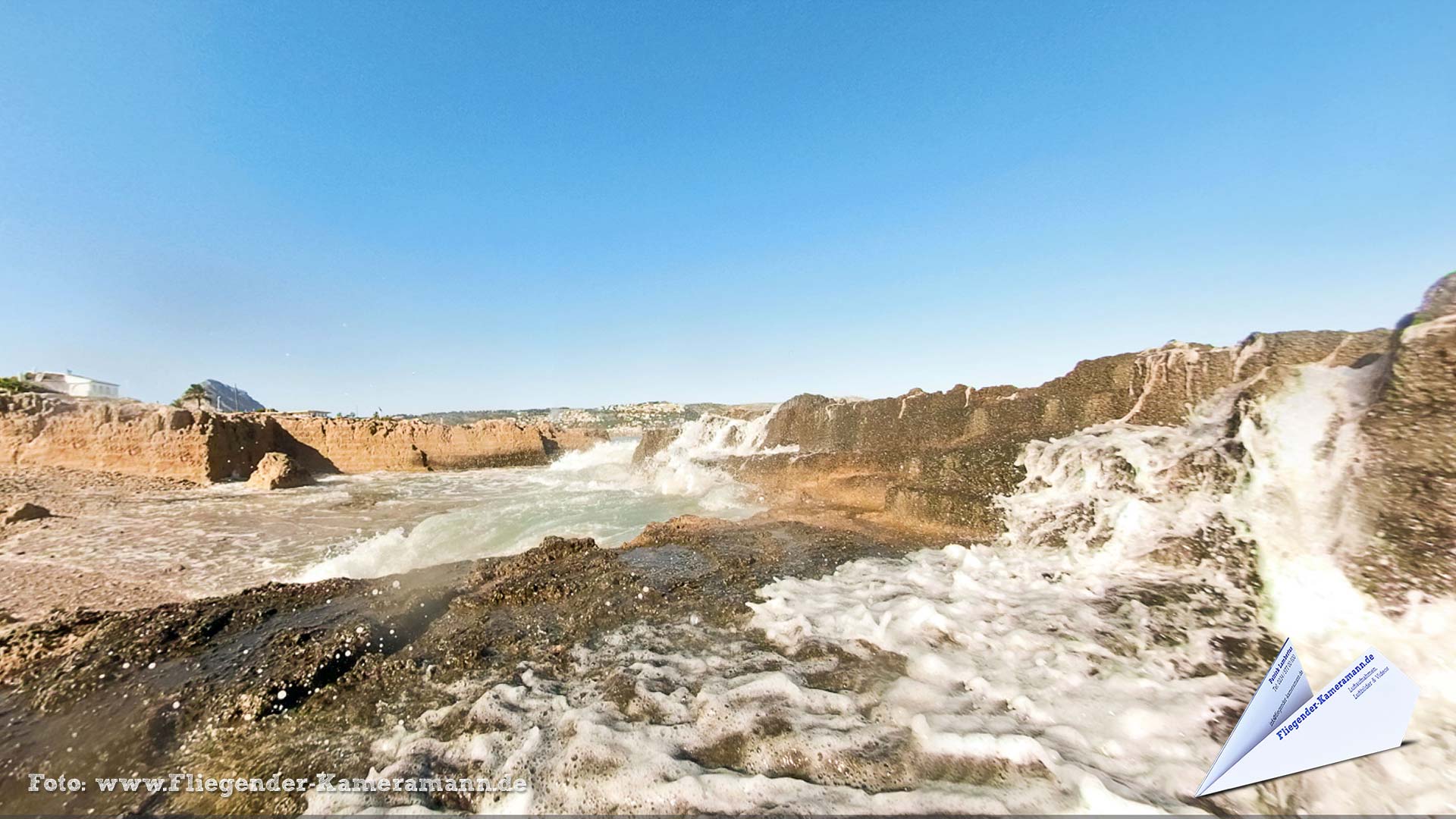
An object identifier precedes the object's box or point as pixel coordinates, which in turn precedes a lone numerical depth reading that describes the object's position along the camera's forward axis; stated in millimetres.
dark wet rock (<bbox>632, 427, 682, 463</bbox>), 17859
